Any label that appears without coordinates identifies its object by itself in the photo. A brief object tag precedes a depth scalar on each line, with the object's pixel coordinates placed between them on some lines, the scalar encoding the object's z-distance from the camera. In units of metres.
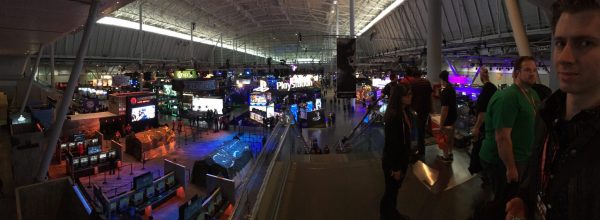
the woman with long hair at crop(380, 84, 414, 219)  3.11
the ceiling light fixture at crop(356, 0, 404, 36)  26.95
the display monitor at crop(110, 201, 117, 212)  10.19
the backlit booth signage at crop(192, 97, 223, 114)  27.73
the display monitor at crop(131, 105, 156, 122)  23.72
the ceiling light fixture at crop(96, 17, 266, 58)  30.52
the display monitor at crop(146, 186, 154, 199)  11.74
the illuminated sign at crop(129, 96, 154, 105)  23.48
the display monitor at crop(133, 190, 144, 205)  11.21
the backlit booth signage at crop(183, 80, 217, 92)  25.98
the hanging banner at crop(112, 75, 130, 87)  30.30
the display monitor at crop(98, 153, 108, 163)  16.11
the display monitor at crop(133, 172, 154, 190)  11.92
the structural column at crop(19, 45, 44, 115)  16.55
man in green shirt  2.40
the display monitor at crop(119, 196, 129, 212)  10.58
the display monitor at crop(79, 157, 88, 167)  15.41
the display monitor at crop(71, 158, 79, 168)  15.13
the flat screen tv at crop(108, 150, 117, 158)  16.38
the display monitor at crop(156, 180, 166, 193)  12.34
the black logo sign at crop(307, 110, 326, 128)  24.27
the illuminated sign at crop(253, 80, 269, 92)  34.81
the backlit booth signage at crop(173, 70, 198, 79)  27.59
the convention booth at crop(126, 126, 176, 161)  18.38
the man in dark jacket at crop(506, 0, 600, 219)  0.93
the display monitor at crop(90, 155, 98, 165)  15.75
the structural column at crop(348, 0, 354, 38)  19.08
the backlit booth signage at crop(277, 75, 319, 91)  36.62
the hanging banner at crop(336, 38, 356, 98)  13.10
